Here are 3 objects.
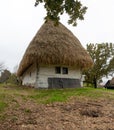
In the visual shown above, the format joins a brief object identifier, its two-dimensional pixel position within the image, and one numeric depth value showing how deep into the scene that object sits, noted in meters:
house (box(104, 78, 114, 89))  15.69
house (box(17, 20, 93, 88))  8.03
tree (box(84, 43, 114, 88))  14.03
